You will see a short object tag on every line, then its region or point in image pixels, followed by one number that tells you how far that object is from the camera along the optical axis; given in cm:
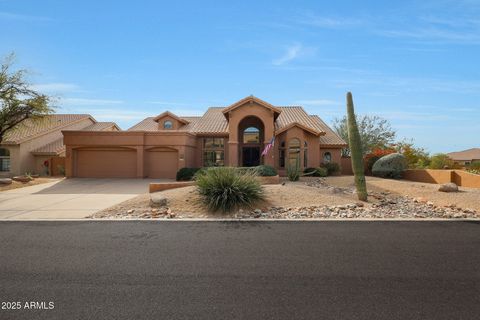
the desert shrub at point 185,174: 2069
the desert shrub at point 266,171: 1706
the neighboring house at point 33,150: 2686
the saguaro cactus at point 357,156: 1159
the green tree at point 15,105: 2047
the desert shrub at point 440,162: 2391
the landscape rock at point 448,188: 1278
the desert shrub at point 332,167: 2320
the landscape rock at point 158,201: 1048
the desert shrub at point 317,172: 2092
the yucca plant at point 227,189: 977
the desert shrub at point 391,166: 2033
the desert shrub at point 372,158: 2367
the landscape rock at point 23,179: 2051
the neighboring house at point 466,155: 5047
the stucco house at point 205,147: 2211
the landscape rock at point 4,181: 1886
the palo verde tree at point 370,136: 3428
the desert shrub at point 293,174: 1799
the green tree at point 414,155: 2540
